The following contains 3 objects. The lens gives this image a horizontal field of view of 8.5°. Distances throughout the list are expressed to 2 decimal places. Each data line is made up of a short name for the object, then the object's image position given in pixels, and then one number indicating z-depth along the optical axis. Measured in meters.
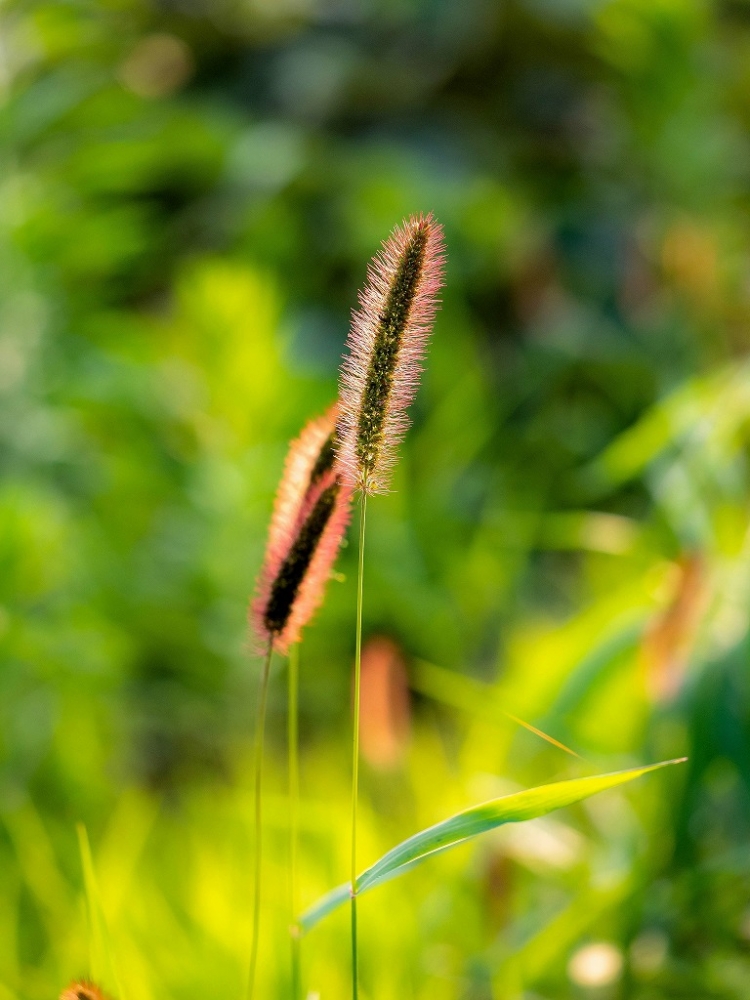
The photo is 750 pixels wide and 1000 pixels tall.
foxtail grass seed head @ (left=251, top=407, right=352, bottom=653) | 0.91
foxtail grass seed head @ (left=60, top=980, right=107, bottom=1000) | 0.90
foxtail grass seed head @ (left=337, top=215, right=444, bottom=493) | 0.89
